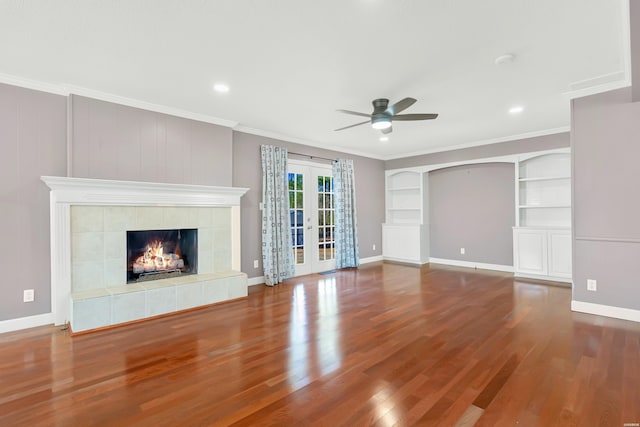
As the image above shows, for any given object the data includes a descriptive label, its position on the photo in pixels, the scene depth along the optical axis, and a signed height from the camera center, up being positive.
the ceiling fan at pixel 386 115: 3.41 +1.15
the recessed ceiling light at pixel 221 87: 3.48 +1.48
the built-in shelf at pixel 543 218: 5.24 -0.12
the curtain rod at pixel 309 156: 5.93 +1.19
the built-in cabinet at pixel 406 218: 7.19 -0.11
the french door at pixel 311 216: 5.96 -0.02
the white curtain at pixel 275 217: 5.24 -0.02
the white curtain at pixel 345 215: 6.59 -0.01
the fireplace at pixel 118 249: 3.31 -0.37
